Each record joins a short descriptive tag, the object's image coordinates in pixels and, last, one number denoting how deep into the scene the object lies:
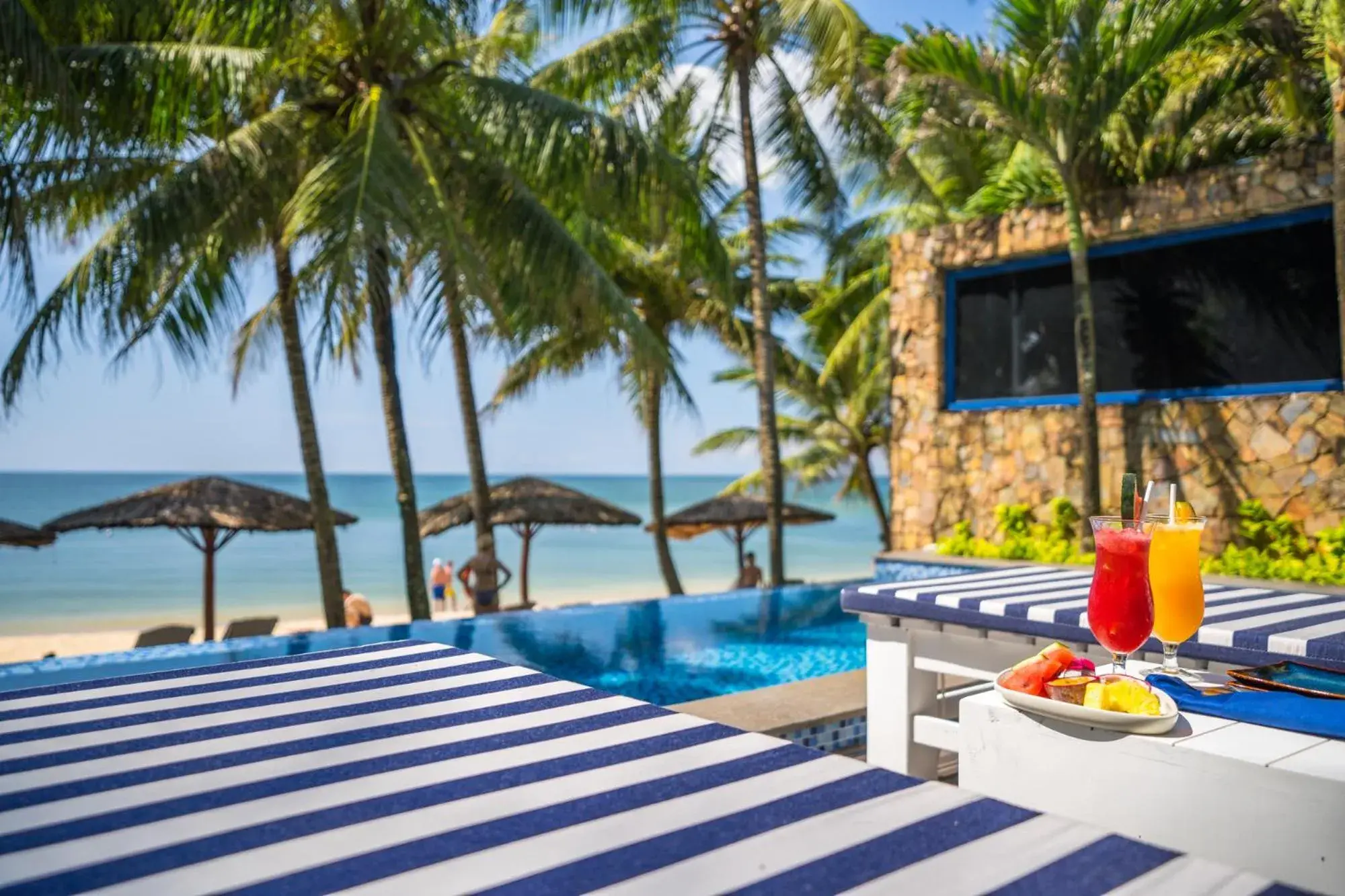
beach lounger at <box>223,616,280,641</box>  8.15
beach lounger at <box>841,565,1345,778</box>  2.57
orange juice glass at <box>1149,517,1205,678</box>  1.84
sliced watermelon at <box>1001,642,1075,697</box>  1.77
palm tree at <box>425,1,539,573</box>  7.94
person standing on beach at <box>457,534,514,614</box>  9.55
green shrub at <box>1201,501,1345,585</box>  6.51
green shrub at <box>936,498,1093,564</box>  7.89
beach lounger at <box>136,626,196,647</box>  8.02
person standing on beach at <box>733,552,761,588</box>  13.09
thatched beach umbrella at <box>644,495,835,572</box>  14.44
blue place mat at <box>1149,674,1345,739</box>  1.67
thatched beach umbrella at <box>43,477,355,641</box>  10.68
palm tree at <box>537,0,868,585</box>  9.68
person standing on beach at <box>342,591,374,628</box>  10.07
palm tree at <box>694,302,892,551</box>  15.83
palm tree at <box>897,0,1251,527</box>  6.68
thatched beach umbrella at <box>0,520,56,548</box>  10.25
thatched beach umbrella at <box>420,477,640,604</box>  12.27
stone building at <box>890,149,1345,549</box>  6.96
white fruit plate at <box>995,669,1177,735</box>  1.62
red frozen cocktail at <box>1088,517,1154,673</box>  1.75
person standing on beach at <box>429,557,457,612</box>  18.59
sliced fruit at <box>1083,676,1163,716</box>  1.65
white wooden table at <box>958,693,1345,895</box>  1.45
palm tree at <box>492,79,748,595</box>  13.28
